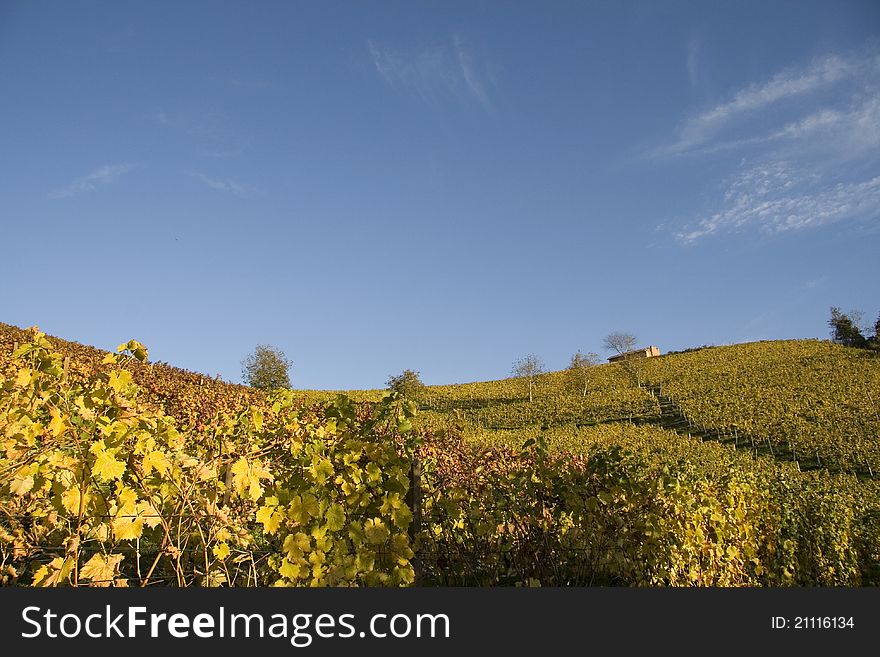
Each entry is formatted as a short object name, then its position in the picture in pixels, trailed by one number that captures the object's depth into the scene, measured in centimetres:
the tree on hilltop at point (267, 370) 4053
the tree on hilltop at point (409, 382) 4496
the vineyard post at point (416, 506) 383
